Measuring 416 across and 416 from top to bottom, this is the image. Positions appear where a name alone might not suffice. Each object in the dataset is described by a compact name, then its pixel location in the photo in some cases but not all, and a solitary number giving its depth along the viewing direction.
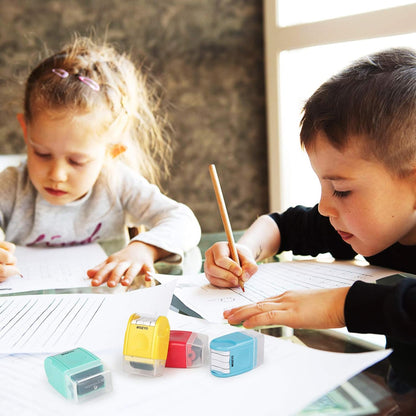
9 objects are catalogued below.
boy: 0.65
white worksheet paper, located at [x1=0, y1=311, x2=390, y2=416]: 0.35
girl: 1.02
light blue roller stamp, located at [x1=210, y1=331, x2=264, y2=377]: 0.40
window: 1.55
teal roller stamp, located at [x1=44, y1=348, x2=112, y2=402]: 0.37
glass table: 0.34
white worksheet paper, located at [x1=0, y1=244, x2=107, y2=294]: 0.72
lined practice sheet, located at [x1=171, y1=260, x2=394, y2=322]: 0.60
